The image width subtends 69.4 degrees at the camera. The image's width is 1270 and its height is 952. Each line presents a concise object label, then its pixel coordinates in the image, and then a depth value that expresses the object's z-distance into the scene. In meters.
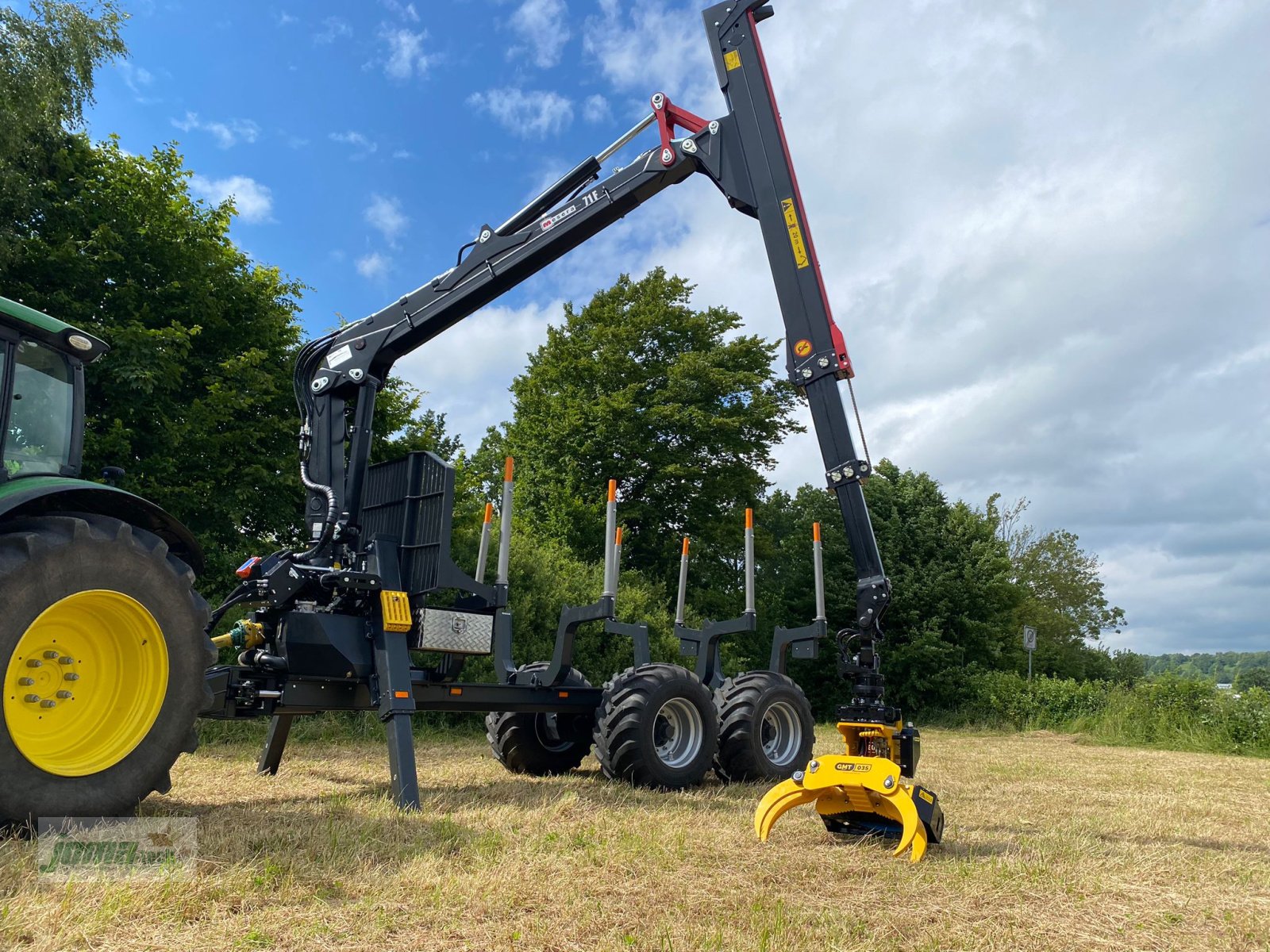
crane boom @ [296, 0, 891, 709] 6.78
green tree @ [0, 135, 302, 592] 12.68
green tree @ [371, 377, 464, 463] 17.03
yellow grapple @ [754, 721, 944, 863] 5.02
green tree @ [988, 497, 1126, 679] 35.78
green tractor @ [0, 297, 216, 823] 4.12
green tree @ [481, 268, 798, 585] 25.38
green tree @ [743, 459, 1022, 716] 26.09
